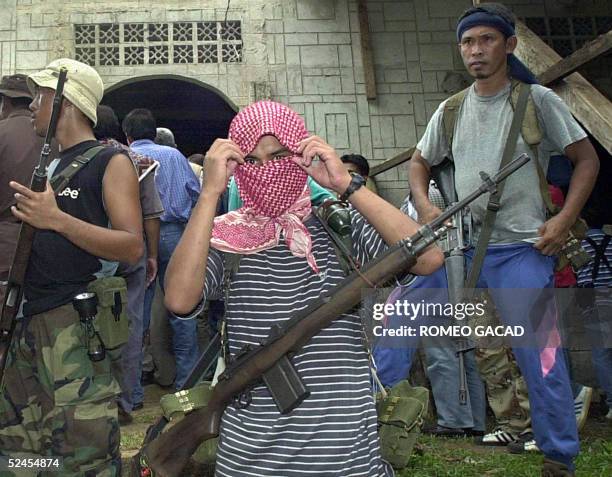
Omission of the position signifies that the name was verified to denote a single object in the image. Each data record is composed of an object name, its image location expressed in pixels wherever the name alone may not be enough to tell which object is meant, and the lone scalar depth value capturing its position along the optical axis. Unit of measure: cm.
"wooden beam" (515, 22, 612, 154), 430
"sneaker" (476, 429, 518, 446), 429
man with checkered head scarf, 210
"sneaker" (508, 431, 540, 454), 400
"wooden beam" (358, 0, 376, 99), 899
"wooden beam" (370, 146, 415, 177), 726
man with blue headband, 312
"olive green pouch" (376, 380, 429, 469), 244
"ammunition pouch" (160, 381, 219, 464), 230
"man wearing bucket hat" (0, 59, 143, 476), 263
